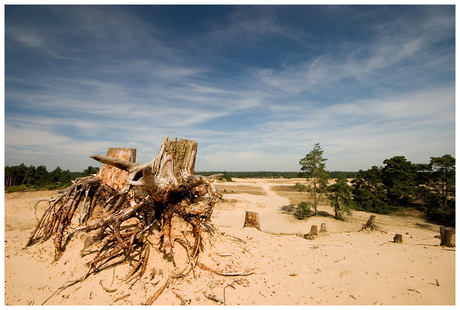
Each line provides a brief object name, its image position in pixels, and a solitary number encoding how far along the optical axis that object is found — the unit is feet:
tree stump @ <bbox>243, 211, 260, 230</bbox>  28.32
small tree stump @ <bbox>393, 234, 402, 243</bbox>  24.77
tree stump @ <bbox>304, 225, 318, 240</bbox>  27.12
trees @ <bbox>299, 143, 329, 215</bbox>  60.75
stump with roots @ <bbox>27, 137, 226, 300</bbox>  13.00
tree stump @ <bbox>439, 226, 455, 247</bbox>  22.81
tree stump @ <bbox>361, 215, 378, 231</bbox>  33.12
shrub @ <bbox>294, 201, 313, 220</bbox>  62.29
